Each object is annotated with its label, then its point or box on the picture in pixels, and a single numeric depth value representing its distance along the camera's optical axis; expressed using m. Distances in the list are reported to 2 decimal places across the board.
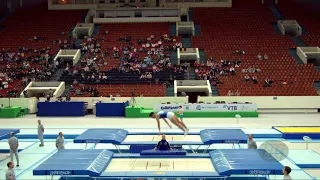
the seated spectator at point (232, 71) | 37.00
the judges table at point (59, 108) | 31.47
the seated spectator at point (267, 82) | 34.65
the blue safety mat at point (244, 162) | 11.18
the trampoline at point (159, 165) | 11.16
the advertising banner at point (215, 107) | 30.12
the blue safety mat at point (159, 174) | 10.88
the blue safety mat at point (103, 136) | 16.09
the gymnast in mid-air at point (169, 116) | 14.90
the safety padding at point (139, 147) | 16.03
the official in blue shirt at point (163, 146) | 14.03
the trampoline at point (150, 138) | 16.00
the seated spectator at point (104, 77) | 36.38
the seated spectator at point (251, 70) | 37.17
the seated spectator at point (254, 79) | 35.31
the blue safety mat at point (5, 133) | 16.50
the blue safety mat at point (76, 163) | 11.25
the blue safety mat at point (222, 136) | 15.75
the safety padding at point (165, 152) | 13.58
